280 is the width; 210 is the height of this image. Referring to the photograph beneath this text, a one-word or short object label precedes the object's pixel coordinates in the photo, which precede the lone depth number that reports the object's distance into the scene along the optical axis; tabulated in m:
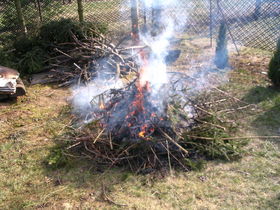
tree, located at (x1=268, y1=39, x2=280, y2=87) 5.76
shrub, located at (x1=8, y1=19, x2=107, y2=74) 7.14
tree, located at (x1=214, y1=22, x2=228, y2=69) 7.19
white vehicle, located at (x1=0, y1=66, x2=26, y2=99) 5.62
